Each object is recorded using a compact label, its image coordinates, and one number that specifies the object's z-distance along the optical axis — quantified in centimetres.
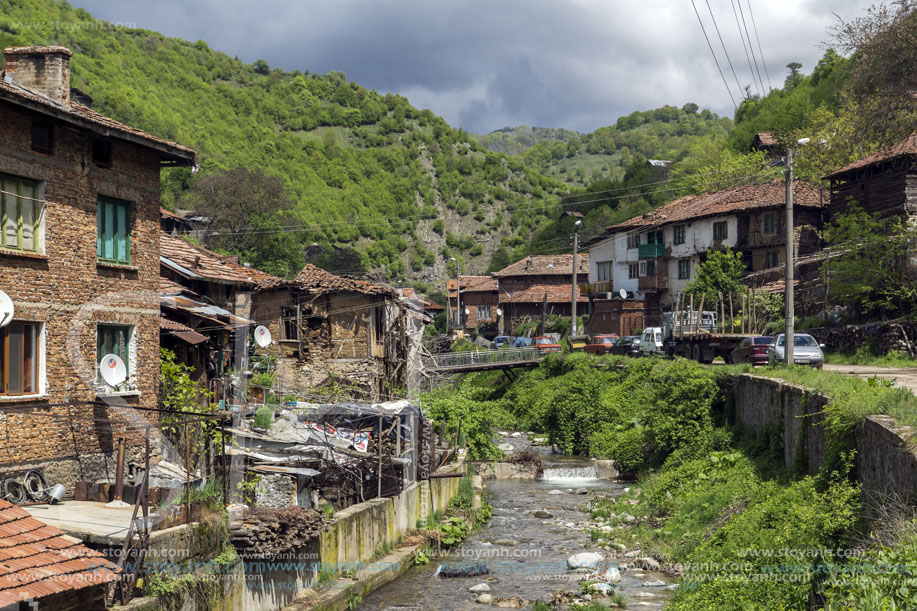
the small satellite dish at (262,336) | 2650
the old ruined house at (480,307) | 8575
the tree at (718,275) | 5219
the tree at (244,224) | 6681
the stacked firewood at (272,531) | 1437
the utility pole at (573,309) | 5437
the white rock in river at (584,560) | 1998
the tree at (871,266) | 3619
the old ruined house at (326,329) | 3488
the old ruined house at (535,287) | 7825
